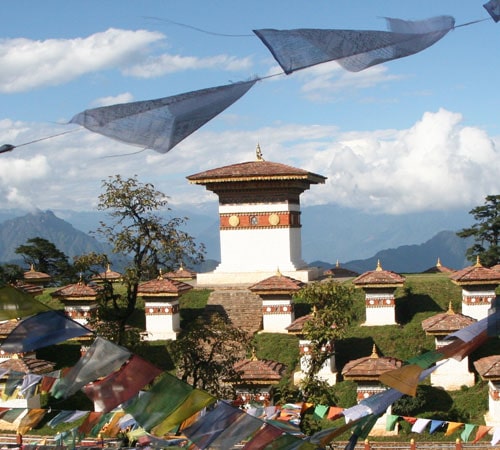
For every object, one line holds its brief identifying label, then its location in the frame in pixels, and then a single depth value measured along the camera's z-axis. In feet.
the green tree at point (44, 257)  136.46
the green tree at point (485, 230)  124.16
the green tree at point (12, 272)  104.53
